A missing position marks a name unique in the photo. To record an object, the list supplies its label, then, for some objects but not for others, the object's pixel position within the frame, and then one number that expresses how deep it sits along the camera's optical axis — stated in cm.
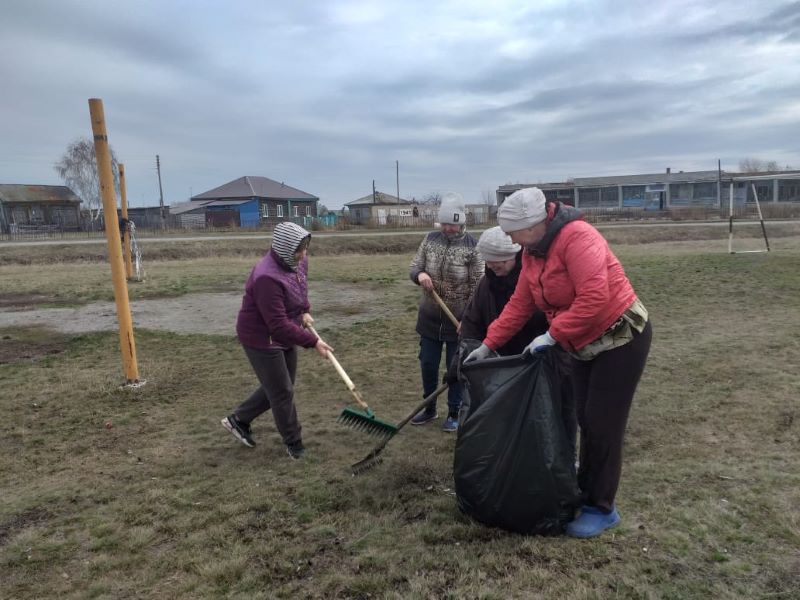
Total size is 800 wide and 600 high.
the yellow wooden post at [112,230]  518
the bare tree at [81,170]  5544
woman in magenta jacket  374
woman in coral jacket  265
